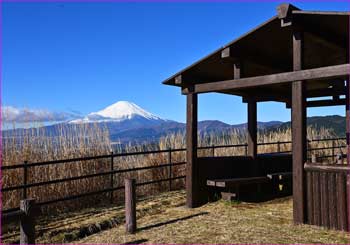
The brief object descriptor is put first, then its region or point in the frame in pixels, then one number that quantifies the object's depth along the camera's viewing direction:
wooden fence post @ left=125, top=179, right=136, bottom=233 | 5.85
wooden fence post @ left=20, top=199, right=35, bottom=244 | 3.94
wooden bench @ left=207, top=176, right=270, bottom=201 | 7.72
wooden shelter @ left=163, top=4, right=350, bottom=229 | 5.68
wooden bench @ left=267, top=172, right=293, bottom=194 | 8.80
